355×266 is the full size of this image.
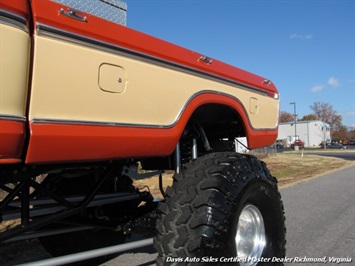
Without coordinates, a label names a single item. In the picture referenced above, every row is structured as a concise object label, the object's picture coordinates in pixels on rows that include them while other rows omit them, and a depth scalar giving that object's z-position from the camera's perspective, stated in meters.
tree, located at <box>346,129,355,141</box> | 112.59
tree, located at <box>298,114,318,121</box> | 109.34
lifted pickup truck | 1.96
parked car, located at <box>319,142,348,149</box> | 79.10
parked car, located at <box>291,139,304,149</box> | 74.53
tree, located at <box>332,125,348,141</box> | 108.81
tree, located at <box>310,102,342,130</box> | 100.88
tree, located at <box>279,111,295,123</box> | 107.69
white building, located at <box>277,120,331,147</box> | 89.62
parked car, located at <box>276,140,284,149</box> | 80.36
